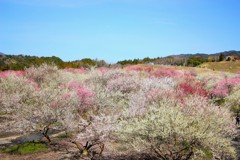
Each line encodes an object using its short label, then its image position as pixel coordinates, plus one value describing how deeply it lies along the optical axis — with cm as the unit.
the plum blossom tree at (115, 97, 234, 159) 1548
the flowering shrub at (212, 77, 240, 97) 4109
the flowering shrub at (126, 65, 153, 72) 7944
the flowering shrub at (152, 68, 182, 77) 6500
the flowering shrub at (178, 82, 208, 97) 3276
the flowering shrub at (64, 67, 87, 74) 7309
